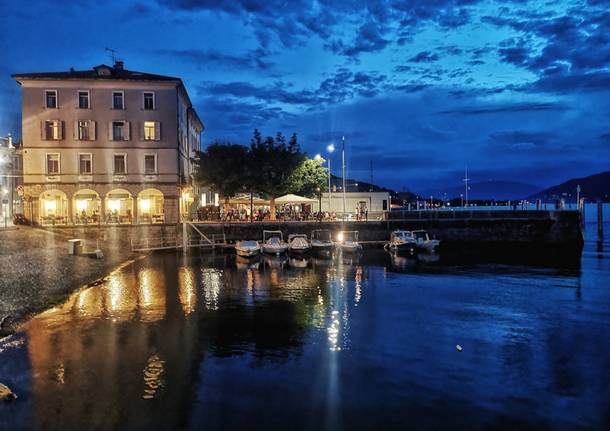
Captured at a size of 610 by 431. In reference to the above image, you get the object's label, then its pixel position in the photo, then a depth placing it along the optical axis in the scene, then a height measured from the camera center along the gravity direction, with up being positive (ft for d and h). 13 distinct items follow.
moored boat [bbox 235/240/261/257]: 165.57 -9.56
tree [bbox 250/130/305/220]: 201.87 +20.76
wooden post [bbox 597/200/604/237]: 257.98 -3.22
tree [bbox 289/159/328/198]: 209.15 +15.97
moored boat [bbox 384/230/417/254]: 182.80 -10.07
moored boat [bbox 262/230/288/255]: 171.01 -9.28
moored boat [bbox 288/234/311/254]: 173.88 -9.29
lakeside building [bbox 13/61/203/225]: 181.47 +26.69
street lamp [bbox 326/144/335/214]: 198.14 +11.87
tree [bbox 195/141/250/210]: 200.44 +19.42
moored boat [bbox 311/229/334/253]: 181.16 -9.41
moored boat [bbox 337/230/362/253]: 176.65 -10.08
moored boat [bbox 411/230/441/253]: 188.03 -10.62
